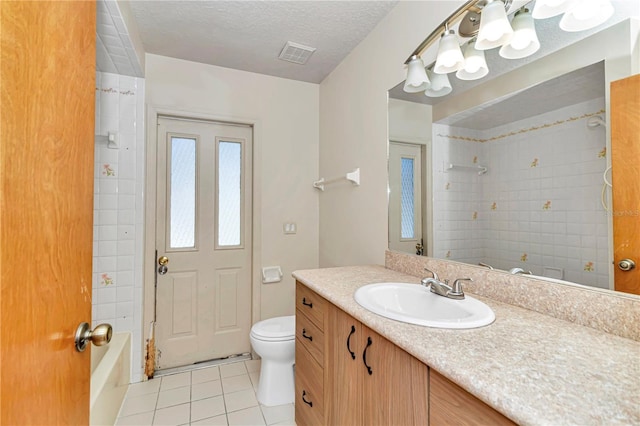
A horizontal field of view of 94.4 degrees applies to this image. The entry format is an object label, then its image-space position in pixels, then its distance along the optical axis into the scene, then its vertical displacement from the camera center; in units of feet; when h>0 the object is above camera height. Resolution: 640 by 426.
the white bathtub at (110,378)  4.88 -3.01
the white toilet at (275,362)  5.90 -3.01
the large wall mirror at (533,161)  2.90 +0.69
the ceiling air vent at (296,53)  6.89 +3.98
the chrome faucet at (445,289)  3.57 -0.89
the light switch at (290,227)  8.48 -0.31
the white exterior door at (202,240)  7.50 -0.62
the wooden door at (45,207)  1.57 +0.06
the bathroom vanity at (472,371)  1.71 -1.04
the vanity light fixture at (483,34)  3.03 +2.28
